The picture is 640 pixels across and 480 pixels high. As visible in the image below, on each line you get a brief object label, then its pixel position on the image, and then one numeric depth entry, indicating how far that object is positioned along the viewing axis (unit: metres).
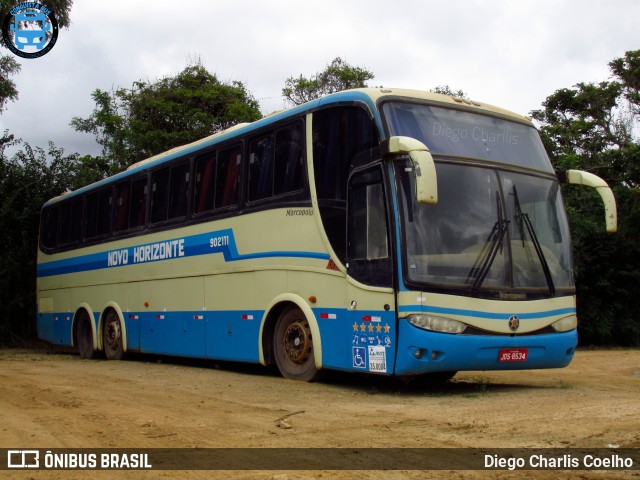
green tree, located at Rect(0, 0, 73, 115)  18.43
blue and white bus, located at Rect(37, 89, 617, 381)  8.85
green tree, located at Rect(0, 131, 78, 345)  20.95
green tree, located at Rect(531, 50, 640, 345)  21.34
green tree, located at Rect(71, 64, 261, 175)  28.34
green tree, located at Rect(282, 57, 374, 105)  33.28
